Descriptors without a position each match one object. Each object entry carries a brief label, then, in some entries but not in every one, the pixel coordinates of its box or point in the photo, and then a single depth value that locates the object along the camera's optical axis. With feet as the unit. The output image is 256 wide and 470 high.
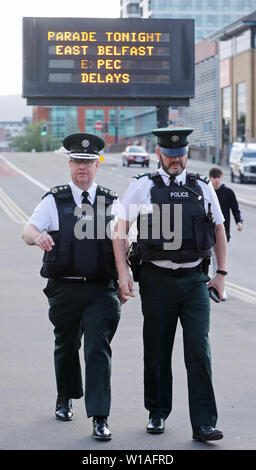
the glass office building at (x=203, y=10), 457.19
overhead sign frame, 59.98
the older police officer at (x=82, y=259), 19.79
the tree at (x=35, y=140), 568.24
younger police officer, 19.35
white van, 158.40
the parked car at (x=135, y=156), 205.67
